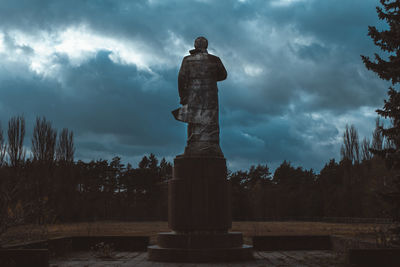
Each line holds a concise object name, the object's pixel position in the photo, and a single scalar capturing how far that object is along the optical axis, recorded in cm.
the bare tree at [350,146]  5097
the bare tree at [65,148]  5003
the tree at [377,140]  4408
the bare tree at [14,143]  4122
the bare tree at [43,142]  4609
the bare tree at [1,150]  3633
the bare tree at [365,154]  5004
